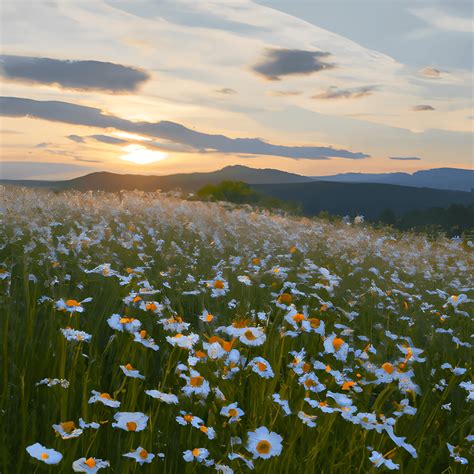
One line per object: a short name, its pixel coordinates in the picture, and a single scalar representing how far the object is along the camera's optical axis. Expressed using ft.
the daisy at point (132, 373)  8.04
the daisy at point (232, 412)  8.05
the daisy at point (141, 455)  6.71
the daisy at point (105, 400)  7.53
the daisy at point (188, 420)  7.62
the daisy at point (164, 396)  7.72
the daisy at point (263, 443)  6.92
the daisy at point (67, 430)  6.59
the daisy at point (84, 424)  6.95
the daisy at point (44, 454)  5.79
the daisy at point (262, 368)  8.91
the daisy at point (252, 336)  8.96
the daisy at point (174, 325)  10.69
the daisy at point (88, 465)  6.20
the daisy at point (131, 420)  6.96
